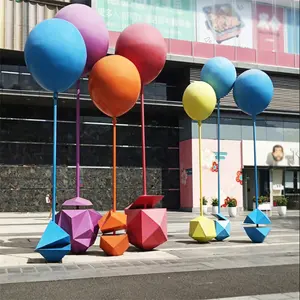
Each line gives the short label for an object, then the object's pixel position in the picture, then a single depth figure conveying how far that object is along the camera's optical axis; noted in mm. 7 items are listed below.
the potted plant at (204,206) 25119
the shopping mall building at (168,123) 25531
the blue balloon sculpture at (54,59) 8094
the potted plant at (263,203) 23203
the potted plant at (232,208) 22625
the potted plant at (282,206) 24234
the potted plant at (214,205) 23250
